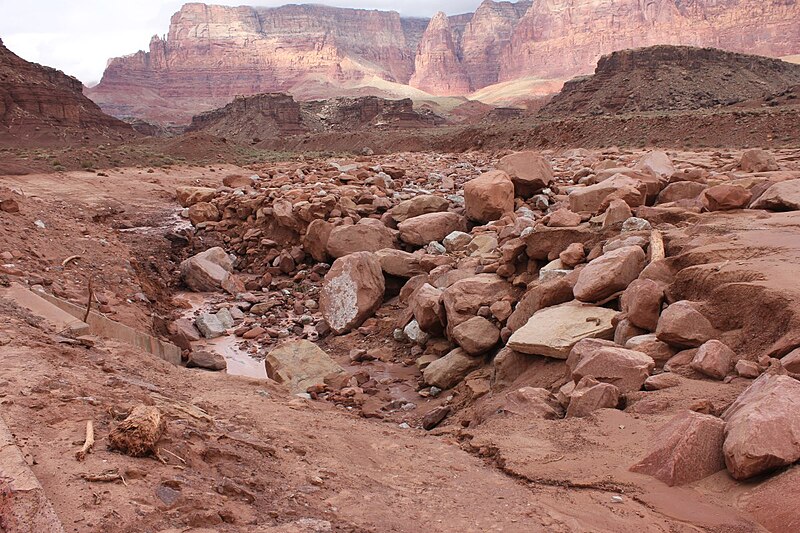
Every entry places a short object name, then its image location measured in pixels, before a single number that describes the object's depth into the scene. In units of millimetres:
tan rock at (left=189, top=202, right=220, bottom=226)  13258
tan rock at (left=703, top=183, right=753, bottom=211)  6746
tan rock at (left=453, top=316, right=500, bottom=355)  6352
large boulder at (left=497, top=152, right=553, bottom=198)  10531
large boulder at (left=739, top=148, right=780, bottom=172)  9938
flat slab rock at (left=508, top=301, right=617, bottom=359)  5145
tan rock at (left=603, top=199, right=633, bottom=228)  6898
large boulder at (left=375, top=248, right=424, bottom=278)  8984
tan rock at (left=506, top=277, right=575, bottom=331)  6043
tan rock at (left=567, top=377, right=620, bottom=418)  3877
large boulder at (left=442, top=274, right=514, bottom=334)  6812
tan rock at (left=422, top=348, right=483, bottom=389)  6375
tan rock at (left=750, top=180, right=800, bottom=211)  6387
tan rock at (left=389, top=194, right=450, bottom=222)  10984
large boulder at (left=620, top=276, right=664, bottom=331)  4812
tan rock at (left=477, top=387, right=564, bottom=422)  4137
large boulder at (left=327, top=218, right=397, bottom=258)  10125
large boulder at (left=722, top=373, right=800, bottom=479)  2703
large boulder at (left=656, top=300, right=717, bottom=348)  4352
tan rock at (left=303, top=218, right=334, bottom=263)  10750
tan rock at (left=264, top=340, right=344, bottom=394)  6367
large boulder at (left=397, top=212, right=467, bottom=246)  10016
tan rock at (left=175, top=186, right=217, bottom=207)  14227
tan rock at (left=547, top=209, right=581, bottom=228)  7254
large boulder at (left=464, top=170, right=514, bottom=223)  9883
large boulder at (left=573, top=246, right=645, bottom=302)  5516
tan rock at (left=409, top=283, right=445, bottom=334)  7180
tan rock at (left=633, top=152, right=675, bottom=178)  9757
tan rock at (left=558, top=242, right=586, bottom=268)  6508
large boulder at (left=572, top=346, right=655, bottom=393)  4051
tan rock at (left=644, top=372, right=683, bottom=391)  3927
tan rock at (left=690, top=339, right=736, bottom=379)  3920
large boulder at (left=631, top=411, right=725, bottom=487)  2943
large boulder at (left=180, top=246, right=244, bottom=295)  10477
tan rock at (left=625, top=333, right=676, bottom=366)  4398
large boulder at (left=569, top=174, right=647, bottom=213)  7863
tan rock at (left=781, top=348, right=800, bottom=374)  3496
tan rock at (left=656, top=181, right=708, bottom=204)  8203
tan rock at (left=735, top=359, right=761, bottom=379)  3762
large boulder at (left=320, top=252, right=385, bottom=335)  8394
